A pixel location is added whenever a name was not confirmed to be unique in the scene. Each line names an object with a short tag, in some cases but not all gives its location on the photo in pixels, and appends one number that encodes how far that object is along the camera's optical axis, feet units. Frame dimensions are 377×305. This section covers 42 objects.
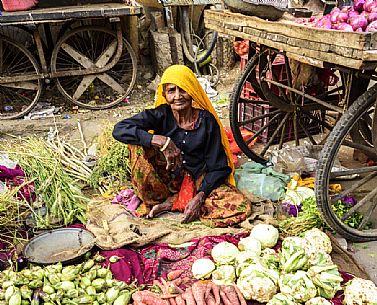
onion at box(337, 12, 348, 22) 9.61
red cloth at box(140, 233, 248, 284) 9.46
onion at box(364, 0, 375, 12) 9.50
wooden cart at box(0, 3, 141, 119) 18.95
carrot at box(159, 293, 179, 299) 8.29
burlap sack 10.23
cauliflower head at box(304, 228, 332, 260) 9.06
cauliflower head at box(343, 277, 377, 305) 7.93
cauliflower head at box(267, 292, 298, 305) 7.89
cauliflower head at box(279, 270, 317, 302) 8.04
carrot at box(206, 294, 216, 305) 7.97
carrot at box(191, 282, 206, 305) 7.98
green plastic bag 12.55
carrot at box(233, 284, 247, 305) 8.12
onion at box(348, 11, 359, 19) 9.53
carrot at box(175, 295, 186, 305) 8.05
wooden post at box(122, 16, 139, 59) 23.19
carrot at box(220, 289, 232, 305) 8.02
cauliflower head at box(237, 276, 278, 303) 8.11
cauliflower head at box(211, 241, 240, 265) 9.16
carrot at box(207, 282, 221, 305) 8.06
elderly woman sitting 10.75
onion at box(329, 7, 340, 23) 9.72
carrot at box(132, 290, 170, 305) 8.16
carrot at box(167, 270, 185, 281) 9.11
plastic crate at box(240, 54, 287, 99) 15.37
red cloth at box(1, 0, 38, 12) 18.84
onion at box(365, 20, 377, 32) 8.72
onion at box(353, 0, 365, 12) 9.87
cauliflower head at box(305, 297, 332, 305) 7.86
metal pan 9.52
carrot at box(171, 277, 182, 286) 8.80
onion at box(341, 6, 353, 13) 9.91
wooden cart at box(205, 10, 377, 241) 8.49
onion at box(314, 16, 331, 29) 9.65
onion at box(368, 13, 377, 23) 9.05
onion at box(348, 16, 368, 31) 9.11
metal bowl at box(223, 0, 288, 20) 10.88
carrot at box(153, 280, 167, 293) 8.61
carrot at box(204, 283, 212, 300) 8.14
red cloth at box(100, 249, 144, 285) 9.20
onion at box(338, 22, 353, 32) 9.14
